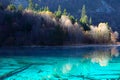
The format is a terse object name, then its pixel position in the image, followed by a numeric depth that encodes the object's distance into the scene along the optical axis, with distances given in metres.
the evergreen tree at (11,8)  97.97
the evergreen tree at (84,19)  122.06
